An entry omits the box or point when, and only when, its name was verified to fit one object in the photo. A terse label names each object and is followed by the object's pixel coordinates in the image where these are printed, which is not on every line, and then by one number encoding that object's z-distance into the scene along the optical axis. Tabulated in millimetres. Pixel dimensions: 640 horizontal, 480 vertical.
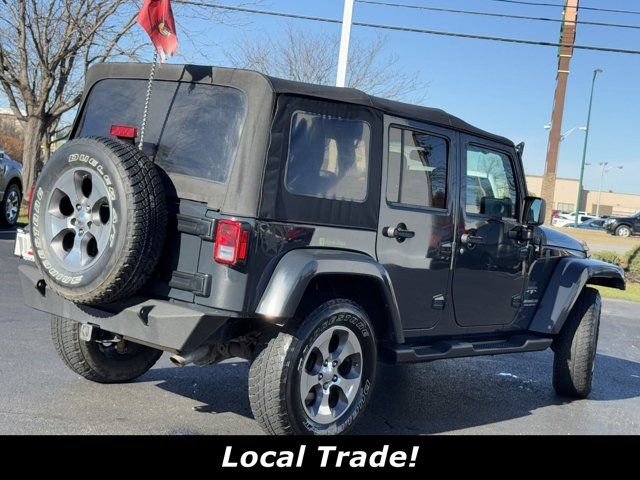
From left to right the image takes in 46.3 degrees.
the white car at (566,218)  54003
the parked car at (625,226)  41125
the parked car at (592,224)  47512
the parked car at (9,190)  13539
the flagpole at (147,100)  4230
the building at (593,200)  90625
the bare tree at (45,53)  17219
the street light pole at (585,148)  40247
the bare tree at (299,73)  21695
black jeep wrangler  3809
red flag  4461
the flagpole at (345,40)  15117
